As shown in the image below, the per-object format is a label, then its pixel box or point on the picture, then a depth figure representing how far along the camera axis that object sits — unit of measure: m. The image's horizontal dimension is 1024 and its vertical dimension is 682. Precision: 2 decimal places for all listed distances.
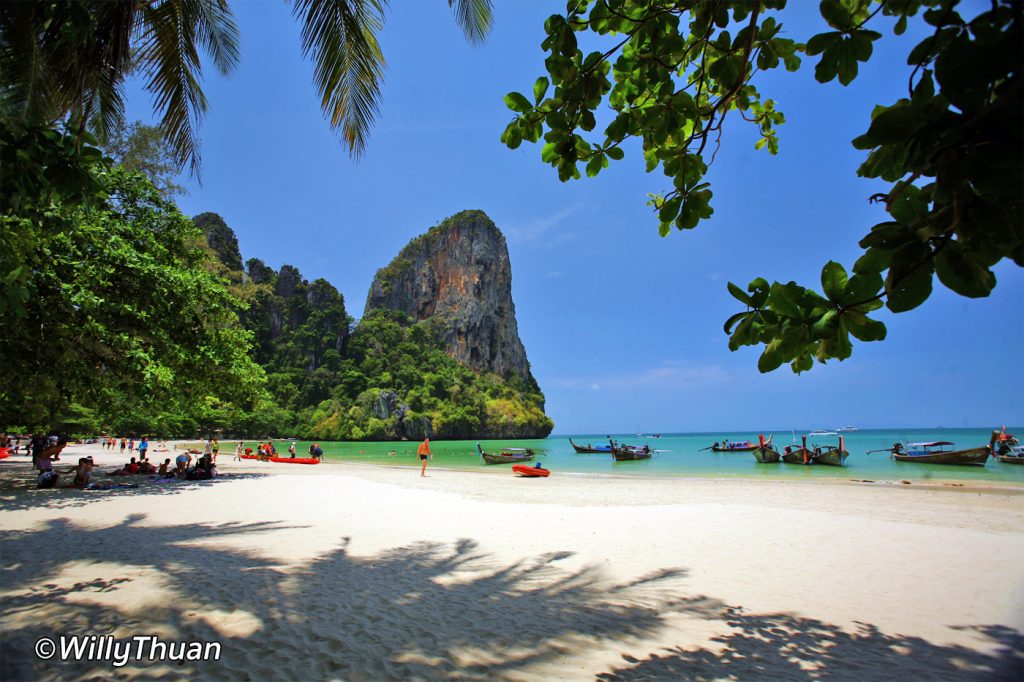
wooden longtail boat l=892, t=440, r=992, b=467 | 22.58
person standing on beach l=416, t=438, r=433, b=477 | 16.23
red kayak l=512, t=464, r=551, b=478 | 17.56
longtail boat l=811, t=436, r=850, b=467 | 25.08
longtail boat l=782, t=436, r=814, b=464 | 26.23
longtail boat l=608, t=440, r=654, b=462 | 33.38
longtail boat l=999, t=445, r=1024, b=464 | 24.25
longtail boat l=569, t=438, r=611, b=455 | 41.78
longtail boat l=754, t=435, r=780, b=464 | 28.91
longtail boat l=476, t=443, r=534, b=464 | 27.55
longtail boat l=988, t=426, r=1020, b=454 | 26.73
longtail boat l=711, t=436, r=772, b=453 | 42.02
